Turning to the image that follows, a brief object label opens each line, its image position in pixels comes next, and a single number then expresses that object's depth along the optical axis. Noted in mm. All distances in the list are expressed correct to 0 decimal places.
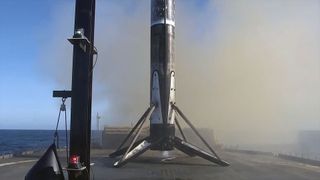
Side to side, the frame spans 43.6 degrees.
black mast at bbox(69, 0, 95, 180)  12727
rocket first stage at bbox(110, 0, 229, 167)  31359
